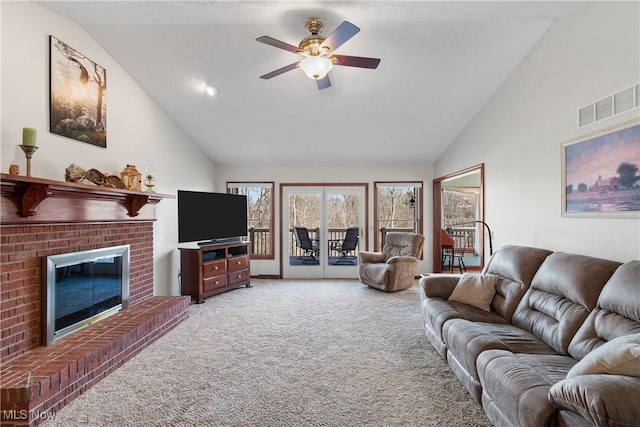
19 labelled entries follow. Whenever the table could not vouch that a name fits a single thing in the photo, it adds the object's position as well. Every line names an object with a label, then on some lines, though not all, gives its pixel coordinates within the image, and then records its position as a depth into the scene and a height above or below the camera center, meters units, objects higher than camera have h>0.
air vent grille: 2.22 +0.80
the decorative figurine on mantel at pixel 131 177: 3.54 +0.44
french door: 6.38 -0.20
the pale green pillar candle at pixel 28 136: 2.37 +0.59
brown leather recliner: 5.17 -0.79
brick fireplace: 2.08 -0.74
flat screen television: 4.67 +0.00
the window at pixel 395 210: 6.39 +0.11
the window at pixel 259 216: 6.44 +0.01
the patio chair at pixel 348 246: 6.34 -0.59
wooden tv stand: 4.67 -0.80
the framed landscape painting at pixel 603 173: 2.26 +0.31
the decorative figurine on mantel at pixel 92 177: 2.88 +0.38
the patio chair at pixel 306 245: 6.35 -0.57
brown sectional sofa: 1.34 -0.75
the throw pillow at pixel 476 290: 3.01 -0.72
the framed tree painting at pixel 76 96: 2.81 +1.14
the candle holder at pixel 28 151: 2.37 +0.49
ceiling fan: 2.45 +1.31
